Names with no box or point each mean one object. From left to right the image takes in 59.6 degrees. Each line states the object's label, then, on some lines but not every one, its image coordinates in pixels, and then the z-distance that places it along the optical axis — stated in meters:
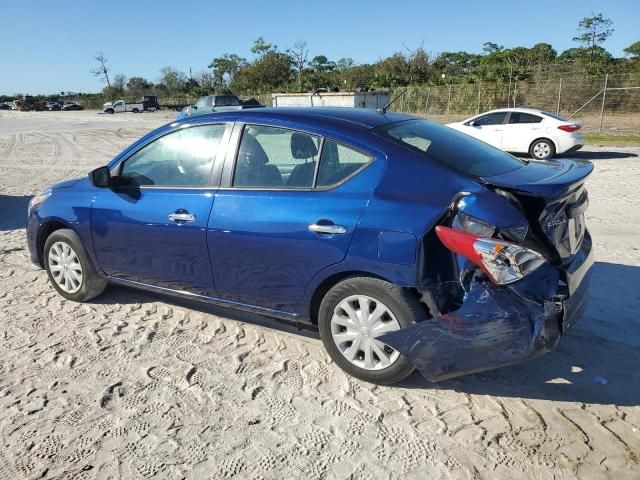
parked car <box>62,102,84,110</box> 77.69
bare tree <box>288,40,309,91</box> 69.38
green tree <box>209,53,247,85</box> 85.88
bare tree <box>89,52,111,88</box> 93.76
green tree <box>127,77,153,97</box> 87.12
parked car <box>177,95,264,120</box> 29.58
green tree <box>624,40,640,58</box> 51.81
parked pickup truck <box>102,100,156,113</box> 58.41
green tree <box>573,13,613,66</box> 44.19
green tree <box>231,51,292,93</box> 71.56
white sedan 14.77
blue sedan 3.09
